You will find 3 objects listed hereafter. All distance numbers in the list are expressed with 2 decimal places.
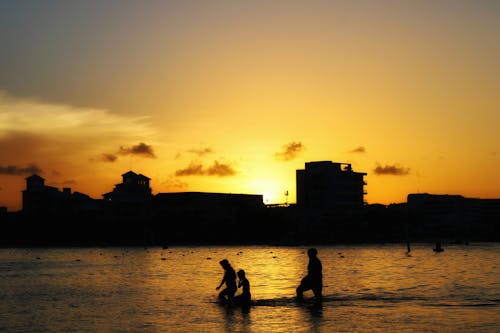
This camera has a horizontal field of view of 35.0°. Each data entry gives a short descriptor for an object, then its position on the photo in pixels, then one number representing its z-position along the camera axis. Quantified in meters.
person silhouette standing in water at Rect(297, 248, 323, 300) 46.53
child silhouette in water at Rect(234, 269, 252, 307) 46.31
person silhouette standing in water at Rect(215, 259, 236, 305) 46.62
